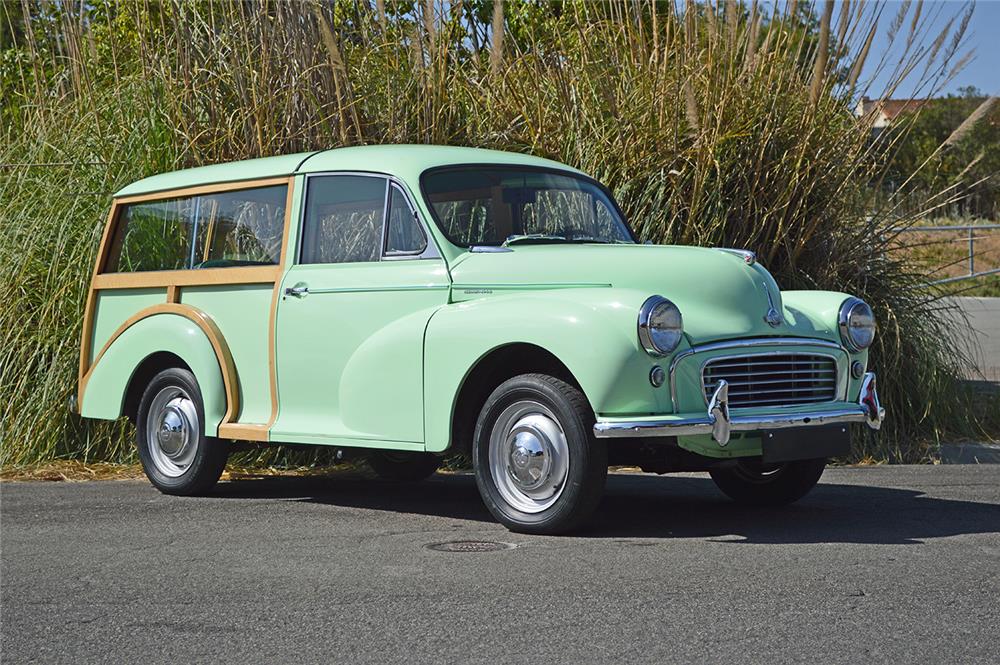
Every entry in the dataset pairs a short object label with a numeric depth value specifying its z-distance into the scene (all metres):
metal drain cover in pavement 9.86
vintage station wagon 9.97
